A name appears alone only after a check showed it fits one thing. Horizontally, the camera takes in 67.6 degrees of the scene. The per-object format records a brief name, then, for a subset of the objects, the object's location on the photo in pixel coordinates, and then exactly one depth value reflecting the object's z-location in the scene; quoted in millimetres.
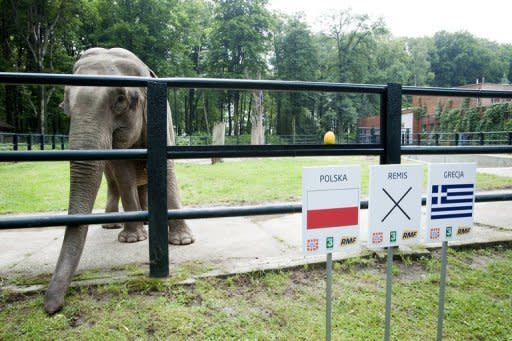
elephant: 2424
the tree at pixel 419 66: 74462
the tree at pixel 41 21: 25703
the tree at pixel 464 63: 86625
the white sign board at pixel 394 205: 1806
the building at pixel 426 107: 34144
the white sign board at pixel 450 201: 1934
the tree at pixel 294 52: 48375
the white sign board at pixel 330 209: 1713
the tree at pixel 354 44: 51938
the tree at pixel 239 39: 39969
